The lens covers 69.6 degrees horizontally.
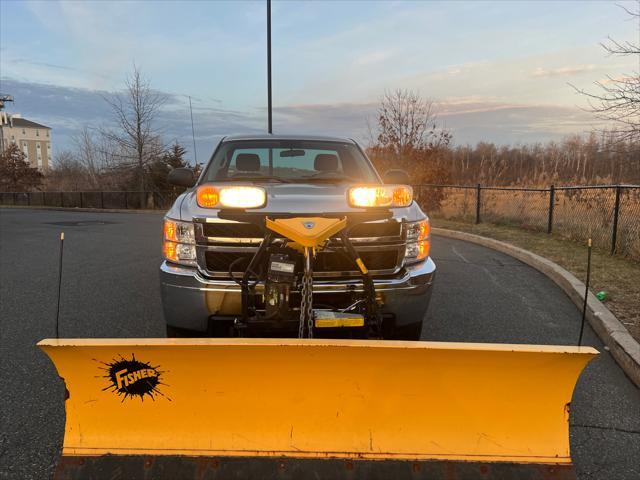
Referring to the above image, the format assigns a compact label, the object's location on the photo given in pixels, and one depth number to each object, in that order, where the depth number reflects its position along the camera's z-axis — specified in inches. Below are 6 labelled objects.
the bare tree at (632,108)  310.8
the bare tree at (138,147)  1058.4
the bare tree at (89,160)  1799.3
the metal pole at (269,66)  574.6
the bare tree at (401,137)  657.0
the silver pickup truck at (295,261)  104.0
